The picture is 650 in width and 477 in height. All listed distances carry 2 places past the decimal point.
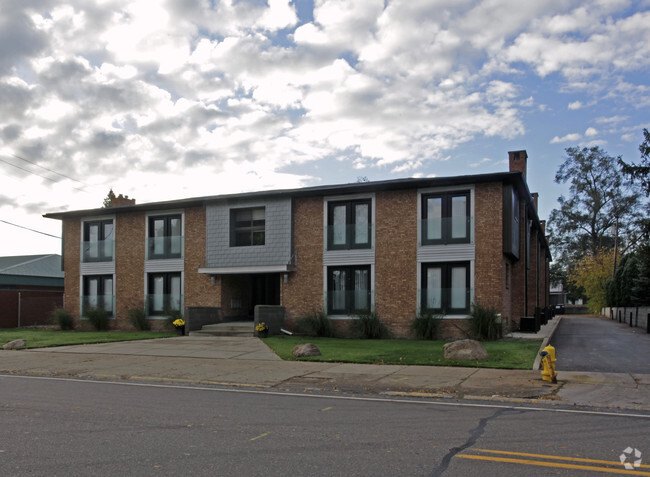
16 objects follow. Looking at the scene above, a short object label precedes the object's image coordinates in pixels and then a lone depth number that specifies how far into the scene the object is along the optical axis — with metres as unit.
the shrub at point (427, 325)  21.06
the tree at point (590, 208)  57.03
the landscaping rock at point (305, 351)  15.39
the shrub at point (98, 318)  27.05
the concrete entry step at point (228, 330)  22.88
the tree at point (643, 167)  28.62
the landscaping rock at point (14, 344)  18.69
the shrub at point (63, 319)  27.98
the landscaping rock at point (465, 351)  14.20
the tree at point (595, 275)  54.31
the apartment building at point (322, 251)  21.36
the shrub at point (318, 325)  22.64
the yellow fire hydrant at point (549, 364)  11.10
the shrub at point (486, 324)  20.14
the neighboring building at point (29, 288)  31.66
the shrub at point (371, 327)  22.00
